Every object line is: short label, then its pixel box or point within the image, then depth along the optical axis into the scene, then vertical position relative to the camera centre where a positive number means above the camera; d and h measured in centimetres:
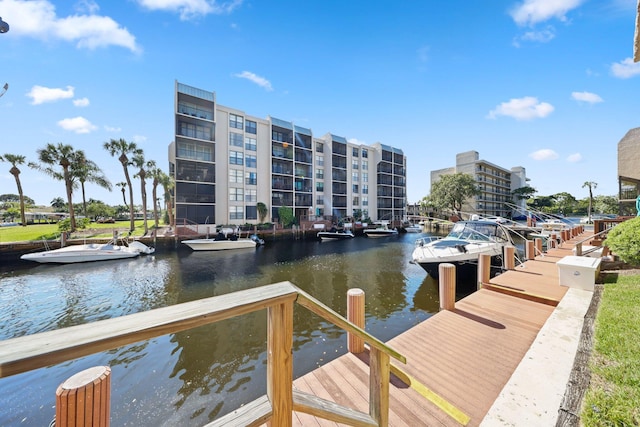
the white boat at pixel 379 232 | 3766 -292
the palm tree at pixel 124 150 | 2988 +778
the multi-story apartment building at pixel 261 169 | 3206 +708
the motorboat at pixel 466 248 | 1181 -173
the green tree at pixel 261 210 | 3688 +56
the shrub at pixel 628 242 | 614 -80
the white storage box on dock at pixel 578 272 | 721 -178
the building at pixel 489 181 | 6159 +820
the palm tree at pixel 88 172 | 2904 +522
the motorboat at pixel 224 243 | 2430 -283
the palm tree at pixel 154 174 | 3353 +539
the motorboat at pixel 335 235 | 3394 -298
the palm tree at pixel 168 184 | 3456 +422
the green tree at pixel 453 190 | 5086 +431
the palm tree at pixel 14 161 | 2998 +651
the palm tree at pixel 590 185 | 5717 +567
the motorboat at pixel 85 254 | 1844 -284
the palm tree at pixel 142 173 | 3164 +531
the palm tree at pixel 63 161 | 2675 +586
